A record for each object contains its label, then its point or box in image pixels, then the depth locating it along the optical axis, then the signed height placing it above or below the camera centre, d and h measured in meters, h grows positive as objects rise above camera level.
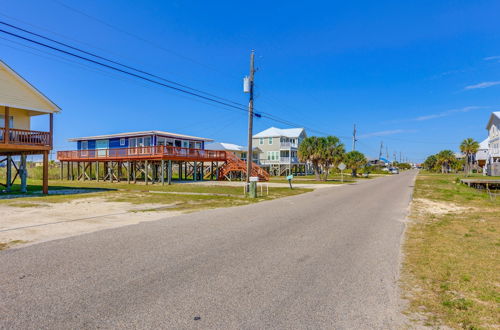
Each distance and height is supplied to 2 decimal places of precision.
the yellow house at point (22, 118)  19.30 +3.54
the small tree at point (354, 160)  59.72 +1.69
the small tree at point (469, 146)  65.12 +4.91
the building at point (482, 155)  75.81 +3.56
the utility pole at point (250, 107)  20.73 +4.18
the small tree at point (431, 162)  116.79 +2.82
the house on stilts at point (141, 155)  31.77 +1.39
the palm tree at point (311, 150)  42.09 +2.51
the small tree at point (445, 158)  92.55 +3.28
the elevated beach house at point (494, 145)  51.72 +4.26
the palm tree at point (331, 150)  41.88 +2.51
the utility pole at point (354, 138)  70.97 +6.95
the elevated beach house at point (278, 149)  60.88 +3.90
